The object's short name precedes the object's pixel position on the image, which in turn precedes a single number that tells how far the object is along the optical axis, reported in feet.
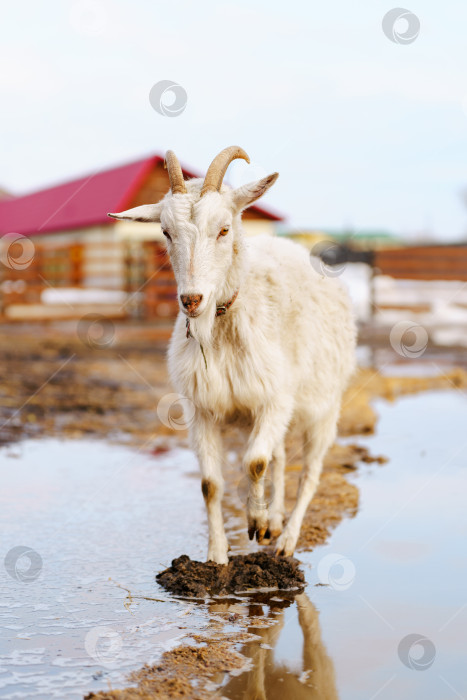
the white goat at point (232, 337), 16.10
